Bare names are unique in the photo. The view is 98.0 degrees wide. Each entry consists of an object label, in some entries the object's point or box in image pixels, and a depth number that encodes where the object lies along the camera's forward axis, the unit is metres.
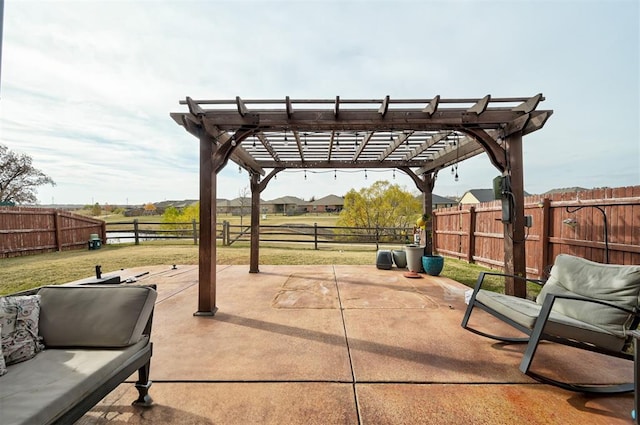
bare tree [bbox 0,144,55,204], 15.36
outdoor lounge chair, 1.98
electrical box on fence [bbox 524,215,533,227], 3.82
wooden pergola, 3.42
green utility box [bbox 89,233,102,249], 9.84
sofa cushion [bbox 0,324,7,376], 1.37
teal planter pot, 5.85
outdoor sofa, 1.22
